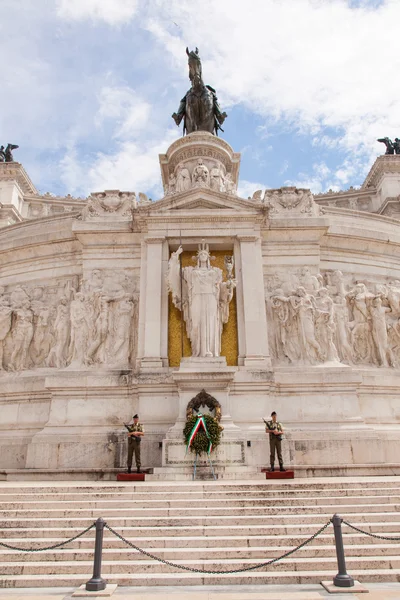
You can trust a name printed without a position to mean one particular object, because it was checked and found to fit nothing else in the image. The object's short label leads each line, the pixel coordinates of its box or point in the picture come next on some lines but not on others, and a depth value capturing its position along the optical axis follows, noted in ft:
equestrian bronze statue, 97.55
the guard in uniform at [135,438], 42.50
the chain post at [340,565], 21.63
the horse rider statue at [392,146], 205.94
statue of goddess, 51.60
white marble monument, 48.11
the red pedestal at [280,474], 39.25
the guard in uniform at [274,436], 41.01
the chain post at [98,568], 21.59
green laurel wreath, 43.60
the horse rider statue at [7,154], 209.58
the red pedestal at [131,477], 39.83
